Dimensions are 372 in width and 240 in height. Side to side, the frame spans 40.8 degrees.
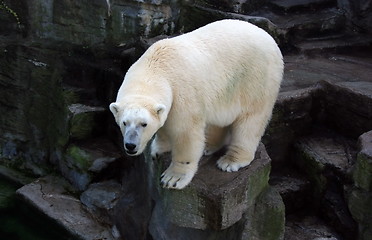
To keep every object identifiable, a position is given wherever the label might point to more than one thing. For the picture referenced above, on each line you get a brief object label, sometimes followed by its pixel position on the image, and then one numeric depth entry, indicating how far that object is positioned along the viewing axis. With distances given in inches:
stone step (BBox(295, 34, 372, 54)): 263.0
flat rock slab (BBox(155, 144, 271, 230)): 143.6
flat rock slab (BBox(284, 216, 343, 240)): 198.1
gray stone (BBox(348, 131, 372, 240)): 176.9
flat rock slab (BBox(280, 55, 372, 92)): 229.5
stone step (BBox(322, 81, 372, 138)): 209.2
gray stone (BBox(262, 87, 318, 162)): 211.9
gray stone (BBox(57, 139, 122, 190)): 232.8
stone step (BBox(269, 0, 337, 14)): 284.8
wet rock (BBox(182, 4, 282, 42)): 249.5
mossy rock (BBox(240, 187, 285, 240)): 164.6
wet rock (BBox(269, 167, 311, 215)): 209.2
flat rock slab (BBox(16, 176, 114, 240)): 213.0
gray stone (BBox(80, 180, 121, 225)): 219.5
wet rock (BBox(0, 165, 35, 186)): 253.6
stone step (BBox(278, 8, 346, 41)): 267.7
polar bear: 121.9
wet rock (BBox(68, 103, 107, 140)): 237.6
